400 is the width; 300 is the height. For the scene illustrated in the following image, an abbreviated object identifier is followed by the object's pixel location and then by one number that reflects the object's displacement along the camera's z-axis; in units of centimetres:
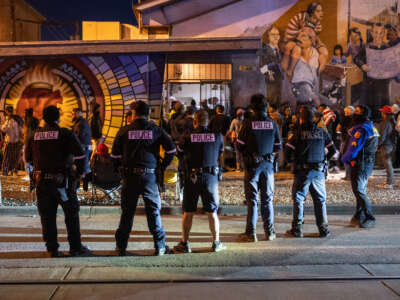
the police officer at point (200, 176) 609
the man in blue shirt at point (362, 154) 748
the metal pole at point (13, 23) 1606
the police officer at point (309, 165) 688
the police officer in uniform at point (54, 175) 592
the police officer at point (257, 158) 664
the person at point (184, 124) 974
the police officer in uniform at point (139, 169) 589
